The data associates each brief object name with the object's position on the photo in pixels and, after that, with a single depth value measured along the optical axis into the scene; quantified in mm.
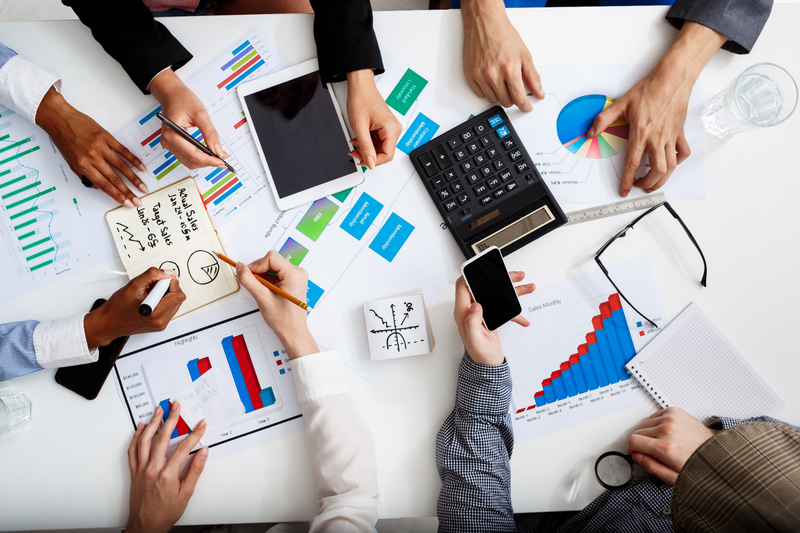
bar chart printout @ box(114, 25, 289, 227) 933
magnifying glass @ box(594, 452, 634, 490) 891
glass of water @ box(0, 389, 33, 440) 890
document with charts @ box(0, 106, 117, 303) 924
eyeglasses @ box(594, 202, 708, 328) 917
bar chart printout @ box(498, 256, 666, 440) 909
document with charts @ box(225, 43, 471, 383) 916
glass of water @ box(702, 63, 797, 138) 894
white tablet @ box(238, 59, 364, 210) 923
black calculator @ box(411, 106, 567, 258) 903
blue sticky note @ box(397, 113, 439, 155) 940
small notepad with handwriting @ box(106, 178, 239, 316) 907
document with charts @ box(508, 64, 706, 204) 938
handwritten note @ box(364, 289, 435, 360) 894
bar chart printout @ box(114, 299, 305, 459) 907
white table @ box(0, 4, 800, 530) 898
